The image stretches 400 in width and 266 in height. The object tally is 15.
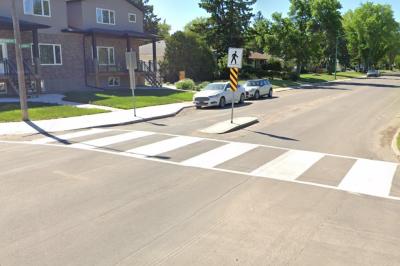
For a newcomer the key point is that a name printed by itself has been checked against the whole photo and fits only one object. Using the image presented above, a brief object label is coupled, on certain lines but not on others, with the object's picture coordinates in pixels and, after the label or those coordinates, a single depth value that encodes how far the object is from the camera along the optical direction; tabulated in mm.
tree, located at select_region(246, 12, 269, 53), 66812
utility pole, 17766
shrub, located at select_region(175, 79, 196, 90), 39406
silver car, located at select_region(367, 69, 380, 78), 85950
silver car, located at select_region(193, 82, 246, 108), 25766
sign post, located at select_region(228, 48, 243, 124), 17531
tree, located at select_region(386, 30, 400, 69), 113300
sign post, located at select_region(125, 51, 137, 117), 20938
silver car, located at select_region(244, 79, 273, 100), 32531
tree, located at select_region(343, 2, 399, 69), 101438
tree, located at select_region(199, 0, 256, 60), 50750
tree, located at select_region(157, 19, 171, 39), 93600
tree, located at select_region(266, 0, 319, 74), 65125
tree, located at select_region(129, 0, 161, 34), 85681
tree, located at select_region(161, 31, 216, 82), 46781
